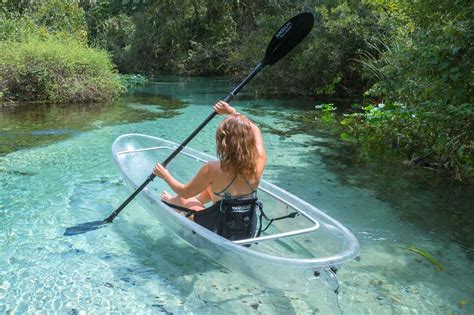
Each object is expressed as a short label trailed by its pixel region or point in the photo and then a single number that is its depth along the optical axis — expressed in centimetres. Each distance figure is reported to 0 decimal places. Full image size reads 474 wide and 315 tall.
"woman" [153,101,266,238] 334
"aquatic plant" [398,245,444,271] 396
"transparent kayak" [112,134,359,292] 294
